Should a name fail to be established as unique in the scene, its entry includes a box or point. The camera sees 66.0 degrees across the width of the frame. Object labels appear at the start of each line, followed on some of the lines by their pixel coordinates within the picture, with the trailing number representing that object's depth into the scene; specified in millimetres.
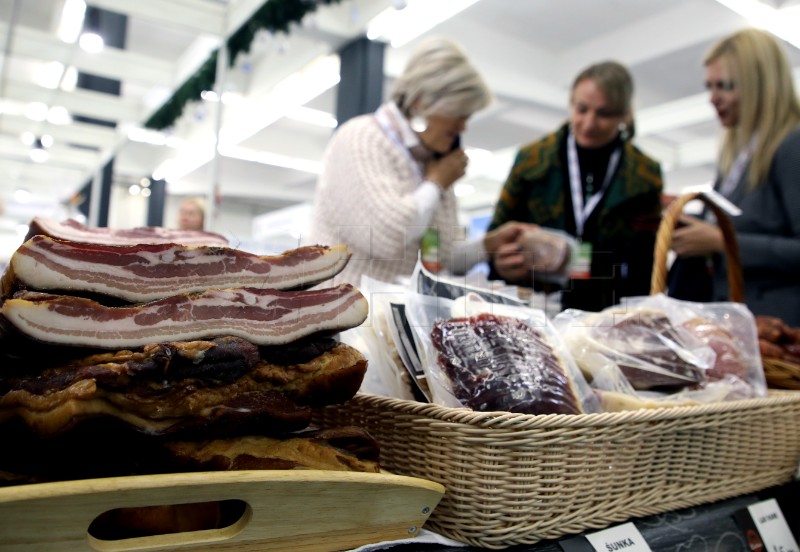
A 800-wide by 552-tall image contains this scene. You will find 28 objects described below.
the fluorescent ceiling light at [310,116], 7637
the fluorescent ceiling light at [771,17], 4211
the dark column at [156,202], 8627
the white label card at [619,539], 751
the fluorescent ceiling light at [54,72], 4109
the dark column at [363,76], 3570
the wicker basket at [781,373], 1235
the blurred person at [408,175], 1681
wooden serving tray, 476
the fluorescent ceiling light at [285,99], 5508
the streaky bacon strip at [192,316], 536
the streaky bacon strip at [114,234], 702
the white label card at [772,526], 956
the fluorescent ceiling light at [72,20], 3428
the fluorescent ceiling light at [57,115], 4969
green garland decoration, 3057
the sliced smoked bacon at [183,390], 513
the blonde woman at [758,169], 1746
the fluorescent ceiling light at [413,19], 3422
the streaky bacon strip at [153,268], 565
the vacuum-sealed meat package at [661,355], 991
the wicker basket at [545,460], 686
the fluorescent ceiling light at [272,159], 10211
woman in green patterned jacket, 2092
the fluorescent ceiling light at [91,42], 3729
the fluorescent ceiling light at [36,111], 5246
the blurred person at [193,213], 3750
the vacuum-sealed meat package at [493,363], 763
